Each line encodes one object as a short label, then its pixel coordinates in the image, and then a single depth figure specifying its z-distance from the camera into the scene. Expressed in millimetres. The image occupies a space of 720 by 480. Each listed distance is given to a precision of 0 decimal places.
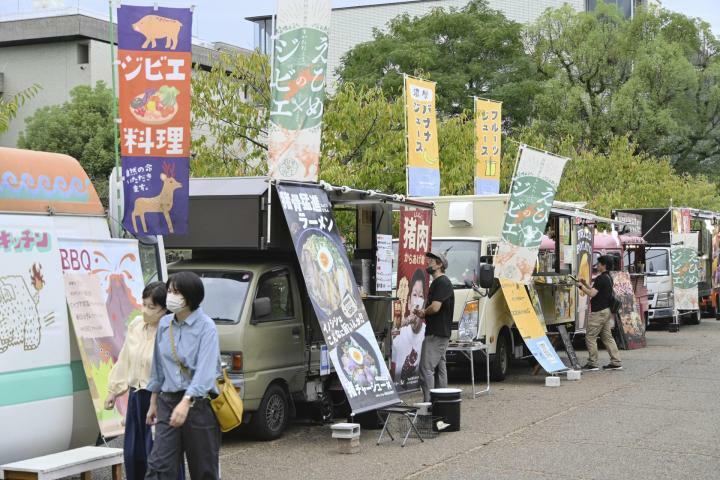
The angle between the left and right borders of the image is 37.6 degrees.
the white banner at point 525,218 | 14867
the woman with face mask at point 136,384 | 7555
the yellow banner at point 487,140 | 20734
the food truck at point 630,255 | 22531
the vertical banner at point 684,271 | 26312
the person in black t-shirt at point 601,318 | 17094
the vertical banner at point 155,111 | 9602
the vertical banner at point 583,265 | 18016
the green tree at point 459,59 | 42812
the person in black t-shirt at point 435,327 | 12211
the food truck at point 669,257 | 26406
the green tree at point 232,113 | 18047
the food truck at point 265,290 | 10375
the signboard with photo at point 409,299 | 12594
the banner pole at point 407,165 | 16781
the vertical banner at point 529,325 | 15219
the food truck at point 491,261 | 15469
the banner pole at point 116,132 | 9508
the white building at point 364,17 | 56812
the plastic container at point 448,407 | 11203
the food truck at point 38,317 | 7629
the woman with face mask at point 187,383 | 6664
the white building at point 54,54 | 47625
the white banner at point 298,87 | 11258
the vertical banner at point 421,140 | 17078
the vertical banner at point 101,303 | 8273
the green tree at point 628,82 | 42312
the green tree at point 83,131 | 41188
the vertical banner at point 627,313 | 20641
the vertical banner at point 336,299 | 10297
